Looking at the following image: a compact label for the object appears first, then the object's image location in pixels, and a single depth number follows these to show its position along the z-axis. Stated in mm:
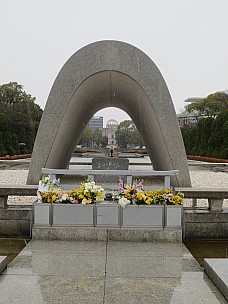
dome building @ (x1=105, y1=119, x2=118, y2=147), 142875
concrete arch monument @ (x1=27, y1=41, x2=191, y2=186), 10641
